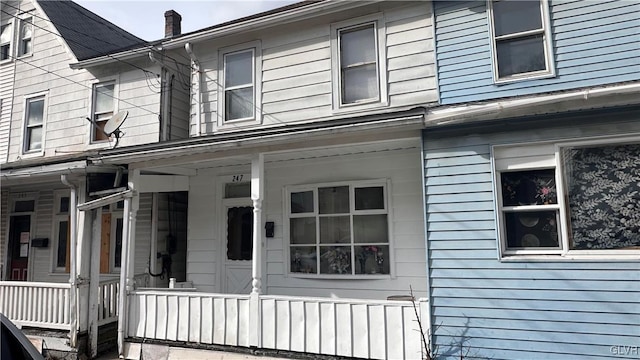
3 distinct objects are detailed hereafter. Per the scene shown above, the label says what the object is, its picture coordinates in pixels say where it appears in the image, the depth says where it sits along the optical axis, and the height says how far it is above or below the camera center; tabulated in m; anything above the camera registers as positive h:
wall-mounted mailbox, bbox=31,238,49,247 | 10.26 -0.05
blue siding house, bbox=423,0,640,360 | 4.74 +0.53
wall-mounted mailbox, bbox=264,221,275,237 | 7.81 +0.16
